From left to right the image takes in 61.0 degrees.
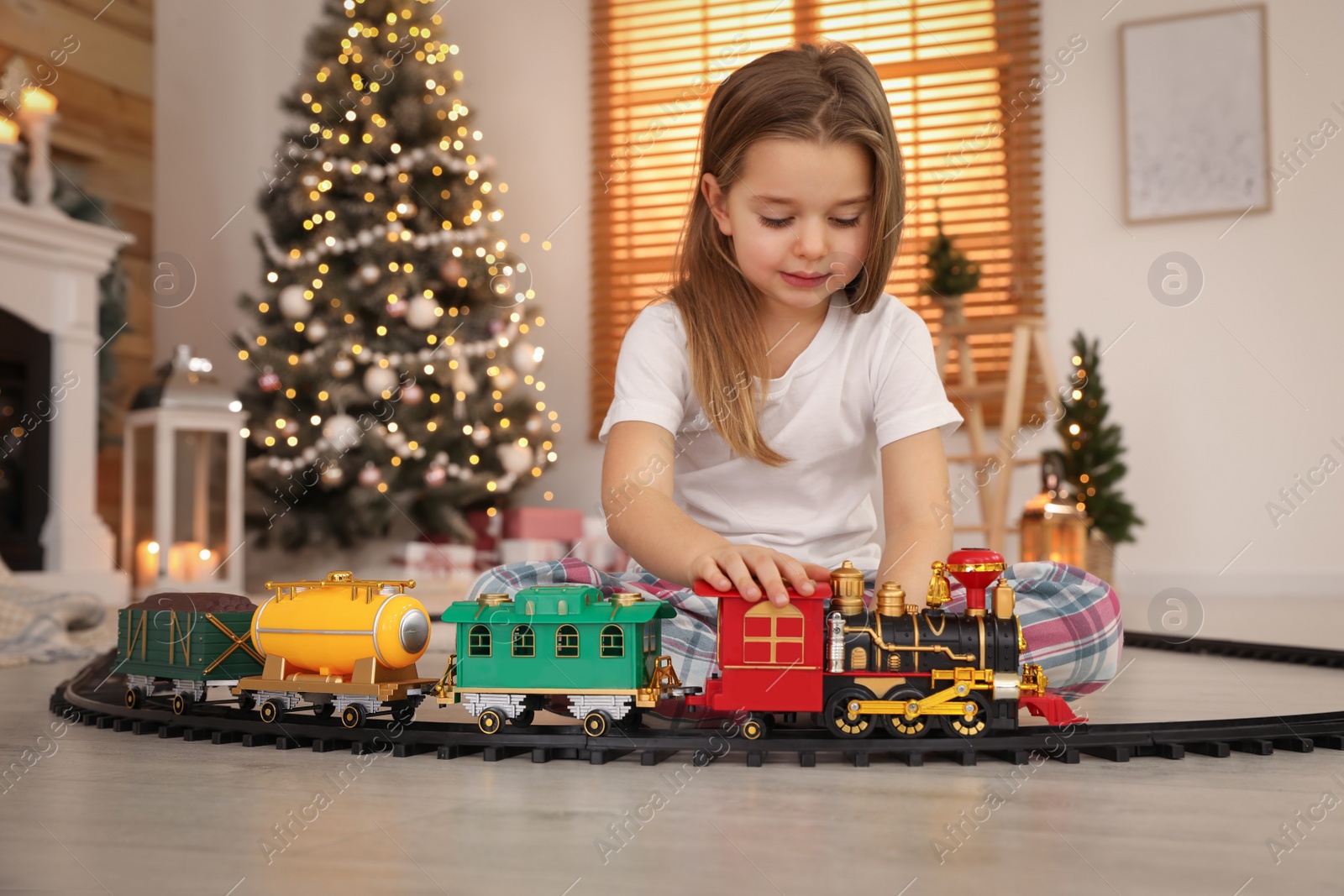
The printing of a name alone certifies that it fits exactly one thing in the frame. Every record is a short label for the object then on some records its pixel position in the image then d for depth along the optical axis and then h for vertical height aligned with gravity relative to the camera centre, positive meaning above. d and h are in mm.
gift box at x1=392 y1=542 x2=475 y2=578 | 4355 -300
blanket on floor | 2342 -323
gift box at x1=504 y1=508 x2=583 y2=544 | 4387 -169
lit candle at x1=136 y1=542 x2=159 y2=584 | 3828 -272
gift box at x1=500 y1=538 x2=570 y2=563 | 4359 -267
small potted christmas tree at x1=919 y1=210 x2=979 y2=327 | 4363 +774
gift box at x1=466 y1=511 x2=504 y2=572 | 4453 -223
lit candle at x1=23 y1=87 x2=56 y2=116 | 3838 +1286
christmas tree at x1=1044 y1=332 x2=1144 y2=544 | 4129 +85
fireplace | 3783 +268
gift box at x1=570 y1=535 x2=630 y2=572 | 4520 -282
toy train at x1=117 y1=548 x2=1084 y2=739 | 1140 -185
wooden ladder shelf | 4145 +326
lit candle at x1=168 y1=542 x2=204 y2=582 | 3824 -268
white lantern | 3826 -25
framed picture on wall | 4508 +1458
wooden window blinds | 4754 +1546
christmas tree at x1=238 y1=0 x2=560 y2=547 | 4262 +644
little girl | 1391 +121
